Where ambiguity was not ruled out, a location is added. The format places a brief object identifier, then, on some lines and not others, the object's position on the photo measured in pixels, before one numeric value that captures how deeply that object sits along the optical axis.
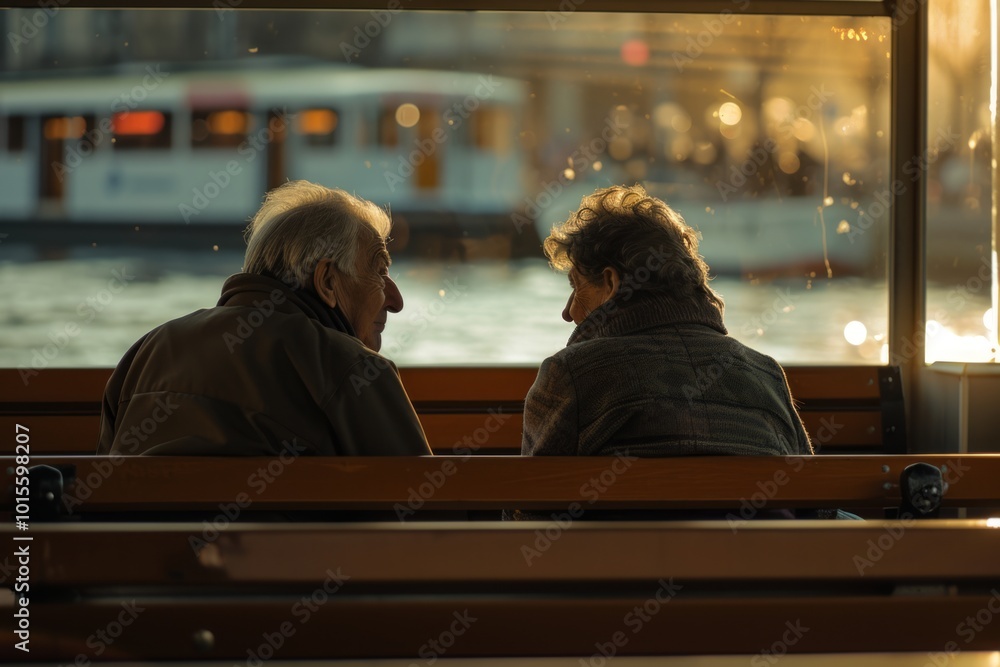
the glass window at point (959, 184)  8.80
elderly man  4.73
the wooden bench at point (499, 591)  3.51
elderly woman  4.67
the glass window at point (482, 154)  9.30
